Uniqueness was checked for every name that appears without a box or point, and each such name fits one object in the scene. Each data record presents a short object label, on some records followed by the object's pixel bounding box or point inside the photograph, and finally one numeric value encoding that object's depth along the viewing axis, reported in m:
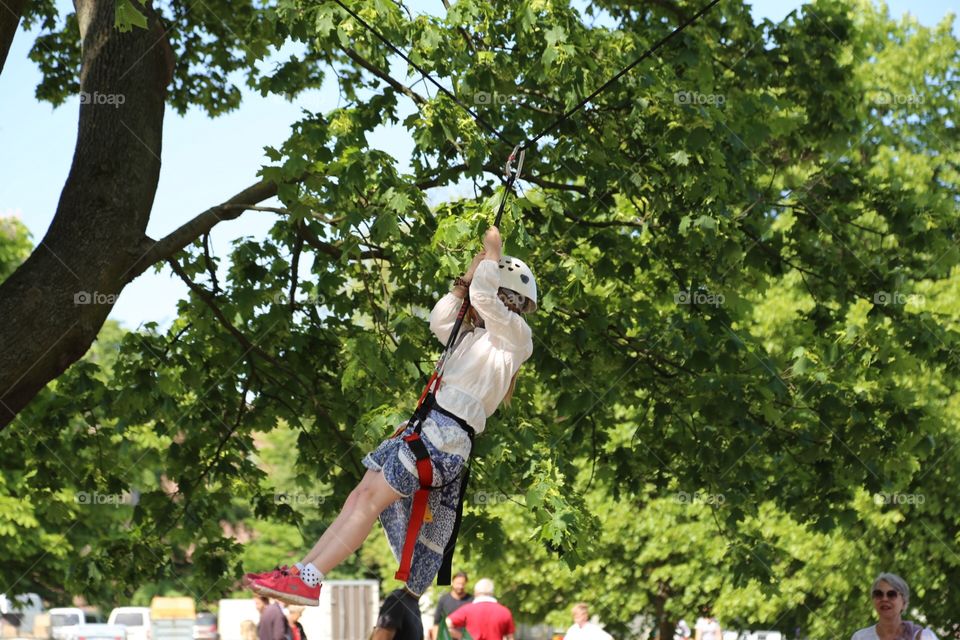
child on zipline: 6.11
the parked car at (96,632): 42.00
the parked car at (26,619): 46.53
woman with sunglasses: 8.05
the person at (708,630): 26.81
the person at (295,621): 15.60
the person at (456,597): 14.55
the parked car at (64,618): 48.59
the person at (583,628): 17.35
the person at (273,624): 15.02
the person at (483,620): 13.89
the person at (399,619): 7.53
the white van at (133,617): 51.08
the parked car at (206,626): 55.91
